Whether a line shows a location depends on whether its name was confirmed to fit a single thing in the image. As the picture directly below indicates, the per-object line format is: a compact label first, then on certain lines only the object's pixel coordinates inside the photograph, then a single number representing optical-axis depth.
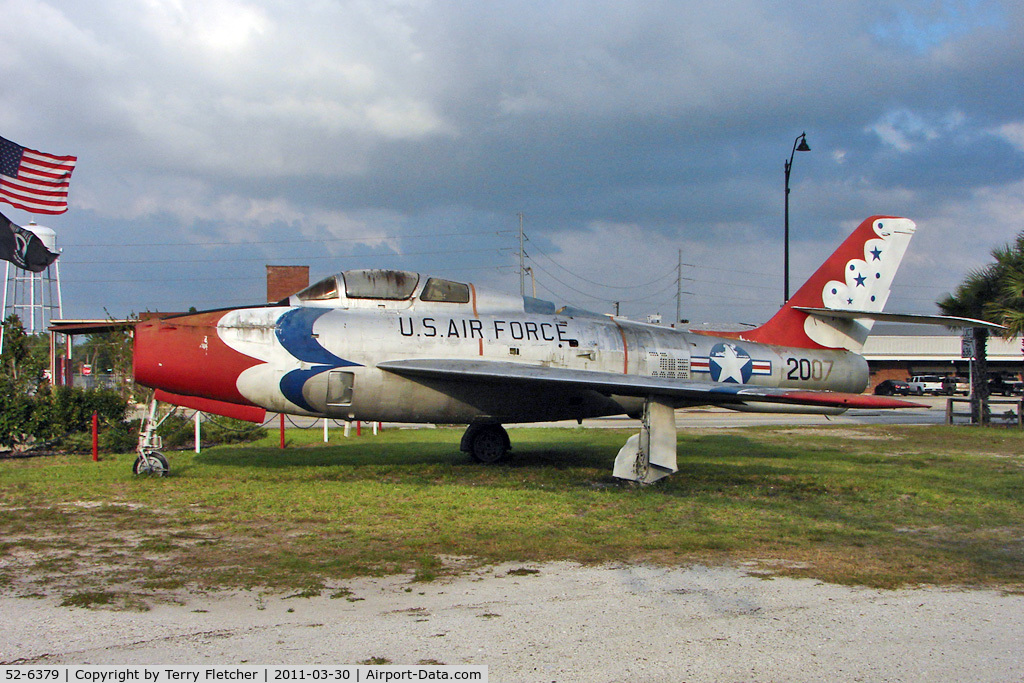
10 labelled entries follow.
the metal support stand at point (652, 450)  11.72
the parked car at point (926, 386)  61.31
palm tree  22.78
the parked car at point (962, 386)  55.15
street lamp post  30.81
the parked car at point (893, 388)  60.66
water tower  31.88
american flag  18.08
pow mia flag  18.73
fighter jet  11.31
